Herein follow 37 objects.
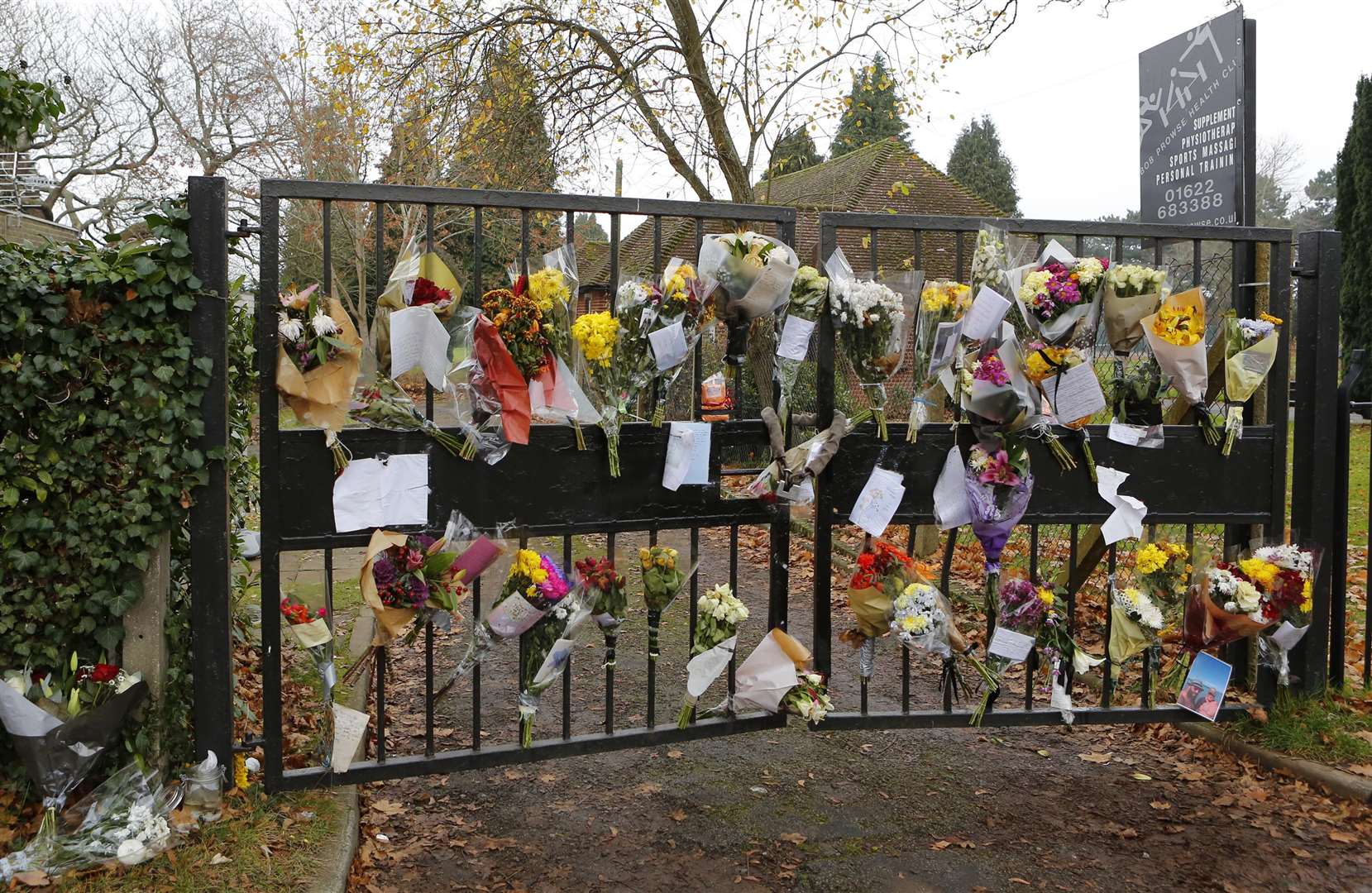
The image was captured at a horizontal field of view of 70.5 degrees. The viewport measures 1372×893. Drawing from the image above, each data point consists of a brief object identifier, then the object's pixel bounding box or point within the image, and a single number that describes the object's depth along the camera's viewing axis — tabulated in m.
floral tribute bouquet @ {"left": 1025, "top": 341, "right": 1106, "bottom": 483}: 3.75
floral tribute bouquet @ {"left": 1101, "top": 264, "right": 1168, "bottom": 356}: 3.78
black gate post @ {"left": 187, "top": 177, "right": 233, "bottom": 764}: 3.15
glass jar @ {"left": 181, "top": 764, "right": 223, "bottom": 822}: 3.27
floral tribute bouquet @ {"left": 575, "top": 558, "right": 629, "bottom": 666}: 3.58
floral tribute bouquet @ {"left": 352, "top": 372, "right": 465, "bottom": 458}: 3.29
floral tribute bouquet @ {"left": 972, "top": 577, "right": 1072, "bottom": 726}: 3.91
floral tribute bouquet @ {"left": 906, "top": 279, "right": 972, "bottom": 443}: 3.62
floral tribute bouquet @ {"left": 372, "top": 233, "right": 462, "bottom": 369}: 3.20
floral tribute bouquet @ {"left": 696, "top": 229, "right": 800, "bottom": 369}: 3.47
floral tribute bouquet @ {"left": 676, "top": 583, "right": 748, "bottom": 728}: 3.61
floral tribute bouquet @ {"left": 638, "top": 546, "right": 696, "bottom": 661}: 3.61
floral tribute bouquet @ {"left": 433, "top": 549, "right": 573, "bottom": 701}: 3.43
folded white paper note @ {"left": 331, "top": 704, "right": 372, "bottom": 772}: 3.31
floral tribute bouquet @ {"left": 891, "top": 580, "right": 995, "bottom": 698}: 3.72
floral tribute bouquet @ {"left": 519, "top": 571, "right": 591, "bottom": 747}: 3.52
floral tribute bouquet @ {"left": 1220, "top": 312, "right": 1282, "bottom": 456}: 3.97
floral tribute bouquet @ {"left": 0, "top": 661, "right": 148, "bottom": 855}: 3.07
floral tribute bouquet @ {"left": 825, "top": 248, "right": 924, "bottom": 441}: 3.56
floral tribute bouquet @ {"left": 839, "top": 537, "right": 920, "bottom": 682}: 3.79
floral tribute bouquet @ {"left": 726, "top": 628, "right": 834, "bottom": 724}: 3.67
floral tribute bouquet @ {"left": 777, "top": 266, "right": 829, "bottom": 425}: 3.56
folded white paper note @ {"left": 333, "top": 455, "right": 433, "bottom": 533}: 3.23
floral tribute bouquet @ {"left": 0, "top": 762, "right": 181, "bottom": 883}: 2.96
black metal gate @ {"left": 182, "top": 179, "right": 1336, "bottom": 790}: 3.20
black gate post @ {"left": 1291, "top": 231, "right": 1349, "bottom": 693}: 4.19
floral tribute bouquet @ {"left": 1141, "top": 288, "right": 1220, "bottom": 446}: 3.79
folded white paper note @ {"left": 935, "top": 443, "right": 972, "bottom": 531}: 3.80
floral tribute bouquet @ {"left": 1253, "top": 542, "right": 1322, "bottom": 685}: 4.01
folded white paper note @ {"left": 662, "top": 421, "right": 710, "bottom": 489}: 3.54
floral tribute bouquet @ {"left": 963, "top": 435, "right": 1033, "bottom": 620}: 3.74
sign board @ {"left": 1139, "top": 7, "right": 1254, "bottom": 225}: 4.44
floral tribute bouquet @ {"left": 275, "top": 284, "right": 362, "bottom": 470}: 3.12
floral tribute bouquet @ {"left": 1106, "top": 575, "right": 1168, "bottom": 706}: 4.02
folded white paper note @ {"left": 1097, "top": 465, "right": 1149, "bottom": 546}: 3.93
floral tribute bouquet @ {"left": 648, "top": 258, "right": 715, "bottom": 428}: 3.40
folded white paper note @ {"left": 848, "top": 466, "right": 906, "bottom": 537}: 3.70
